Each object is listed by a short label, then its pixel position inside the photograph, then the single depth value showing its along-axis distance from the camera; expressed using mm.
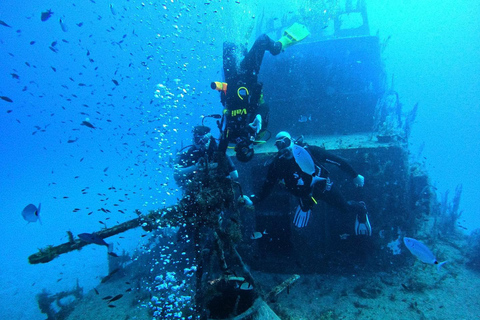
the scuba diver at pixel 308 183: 5113
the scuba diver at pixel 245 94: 4539
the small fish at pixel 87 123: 5258
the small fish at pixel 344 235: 5686
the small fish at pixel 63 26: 5582
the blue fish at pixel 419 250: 3738
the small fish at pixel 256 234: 4834
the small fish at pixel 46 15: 5023
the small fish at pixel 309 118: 9511
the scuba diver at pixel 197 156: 4434
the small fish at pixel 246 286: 3736
